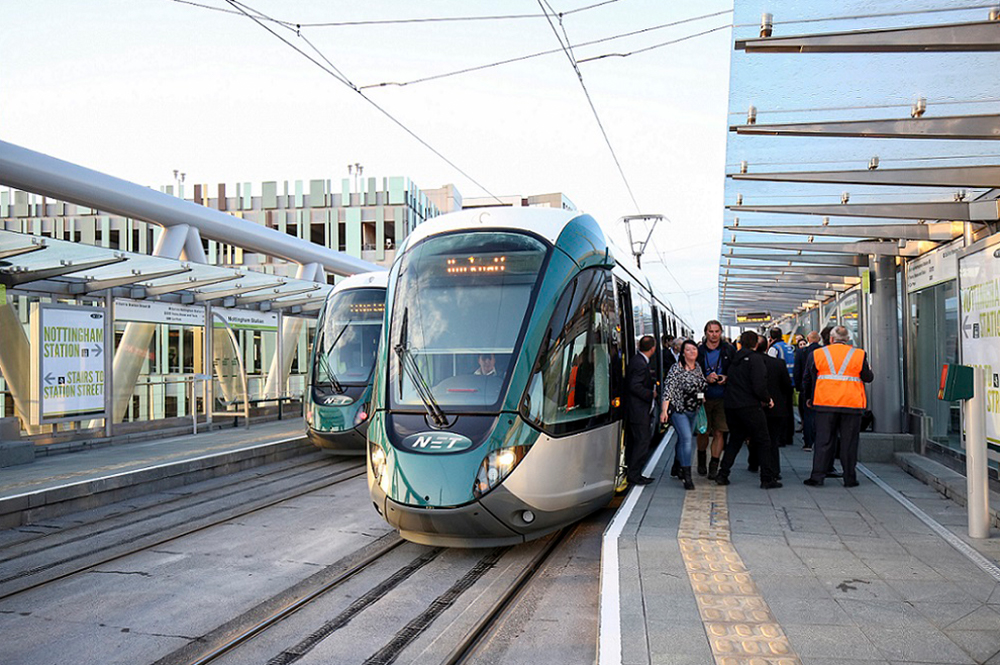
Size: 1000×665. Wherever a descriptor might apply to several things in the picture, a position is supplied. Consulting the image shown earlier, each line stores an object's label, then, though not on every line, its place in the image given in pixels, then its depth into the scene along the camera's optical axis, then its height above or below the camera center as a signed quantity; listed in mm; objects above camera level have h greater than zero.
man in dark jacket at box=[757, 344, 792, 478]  9594 -526
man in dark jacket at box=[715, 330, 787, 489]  8748 -530
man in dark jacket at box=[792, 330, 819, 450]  11819 -600
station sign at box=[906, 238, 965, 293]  9500 +999
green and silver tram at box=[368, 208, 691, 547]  6395 -266
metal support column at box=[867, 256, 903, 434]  11500 -228
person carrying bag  8828 -538
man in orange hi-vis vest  8805 -550
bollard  6328 -930
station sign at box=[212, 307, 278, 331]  17266 +783
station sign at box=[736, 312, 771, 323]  31953 +1237
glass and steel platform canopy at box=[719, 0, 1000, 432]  6285 +2113
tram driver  6762 -106
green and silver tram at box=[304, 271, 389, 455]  12617 -161
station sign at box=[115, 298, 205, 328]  14227 +794
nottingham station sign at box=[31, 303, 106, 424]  12312 -92
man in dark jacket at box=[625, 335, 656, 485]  8609 -506
